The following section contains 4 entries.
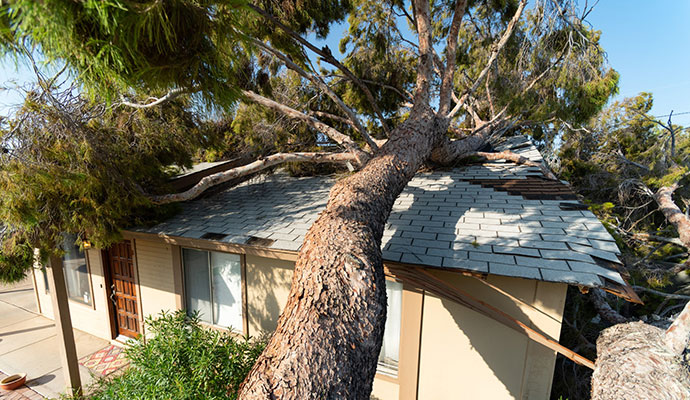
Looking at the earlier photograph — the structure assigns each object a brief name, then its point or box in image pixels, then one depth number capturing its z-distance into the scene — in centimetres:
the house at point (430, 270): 323
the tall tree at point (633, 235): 254
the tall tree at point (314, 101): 142
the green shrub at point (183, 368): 294
